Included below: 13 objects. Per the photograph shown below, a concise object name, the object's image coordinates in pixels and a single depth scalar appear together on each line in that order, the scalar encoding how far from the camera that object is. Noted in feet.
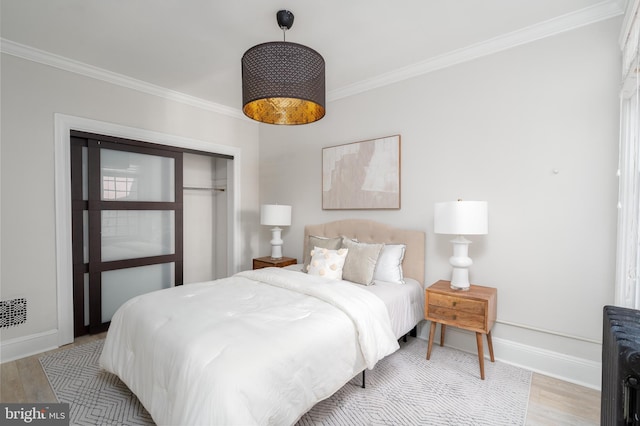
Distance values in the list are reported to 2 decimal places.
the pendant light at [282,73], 6.21
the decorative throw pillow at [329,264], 9.21
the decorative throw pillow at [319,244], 10.40
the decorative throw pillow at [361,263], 8.95
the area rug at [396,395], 6.17
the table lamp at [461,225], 7.77
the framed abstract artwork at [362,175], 10.55
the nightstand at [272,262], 12.65
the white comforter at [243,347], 4.30
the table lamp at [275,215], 12.62
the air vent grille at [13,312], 8.59
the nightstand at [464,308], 7.54
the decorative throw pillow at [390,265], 9.39
